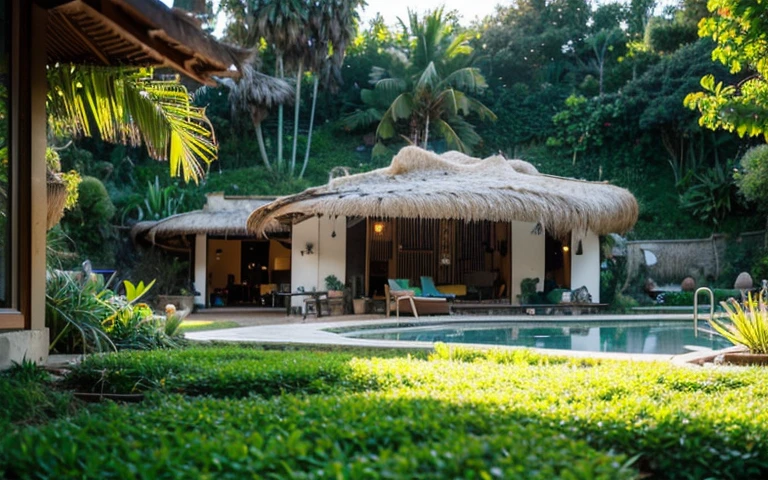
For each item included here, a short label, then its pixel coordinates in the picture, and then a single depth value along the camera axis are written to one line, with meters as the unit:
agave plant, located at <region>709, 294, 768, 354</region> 7.06
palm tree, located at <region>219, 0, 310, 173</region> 23.95
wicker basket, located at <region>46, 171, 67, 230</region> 7.41
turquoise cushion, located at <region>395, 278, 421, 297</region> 15.66
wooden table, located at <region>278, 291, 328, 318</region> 14.31
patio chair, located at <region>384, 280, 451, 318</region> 14.18
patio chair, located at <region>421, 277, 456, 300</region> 15.98
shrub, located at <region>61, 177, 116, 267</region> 17.36
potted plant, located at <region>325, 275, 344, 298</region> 16.06
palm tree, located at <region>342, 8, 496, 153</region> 26.75
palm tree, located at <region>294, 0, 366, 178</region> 24.55
